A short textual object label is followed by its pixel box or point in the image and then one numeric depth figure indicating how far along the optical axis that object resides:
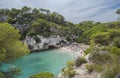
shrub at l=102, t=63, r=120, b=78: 5.54
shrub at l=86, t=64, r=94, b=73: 8.21
